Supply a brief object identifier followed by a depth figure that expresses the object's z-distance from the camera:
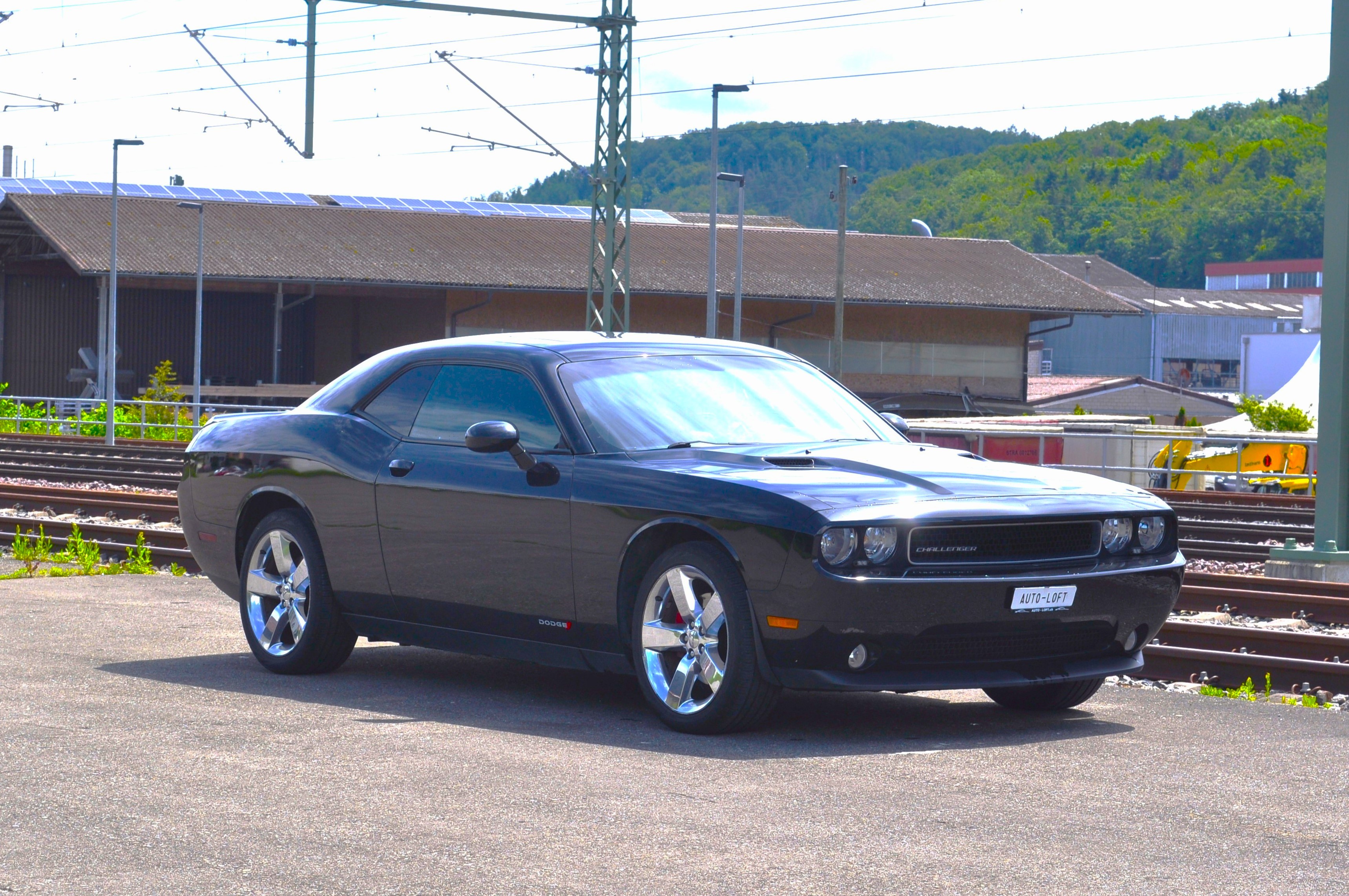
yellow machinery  33.66
